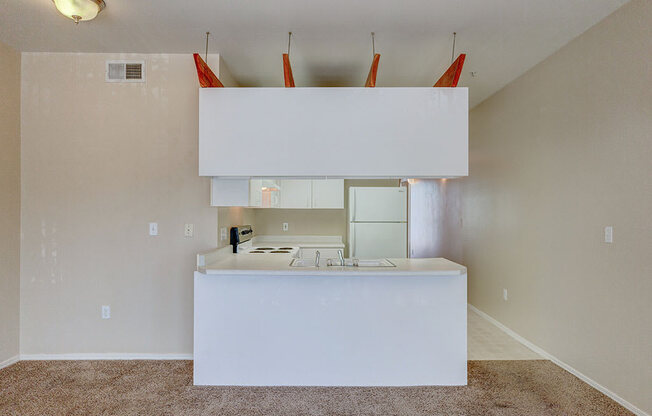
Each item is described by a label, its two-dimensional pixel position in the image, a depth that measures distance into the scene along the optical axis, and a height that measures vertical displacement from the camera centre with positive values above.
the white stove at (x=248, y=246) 3.33 -0.41
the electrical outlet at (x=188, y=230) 2.99 -0.18
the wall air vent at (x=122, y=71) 2.98 +1.23
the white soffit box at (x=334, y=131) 2.69 +0.63
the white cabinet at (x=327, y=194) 4.66 +0.23
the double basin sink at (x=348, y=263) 2.75 -0.44
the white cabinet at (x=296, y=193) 4.62 +0.23
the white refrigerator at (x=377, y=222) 4.66 -0.16
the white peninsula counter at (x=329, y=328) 2.52 -0.89
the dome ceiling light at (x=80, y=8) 2.07 +1.26
